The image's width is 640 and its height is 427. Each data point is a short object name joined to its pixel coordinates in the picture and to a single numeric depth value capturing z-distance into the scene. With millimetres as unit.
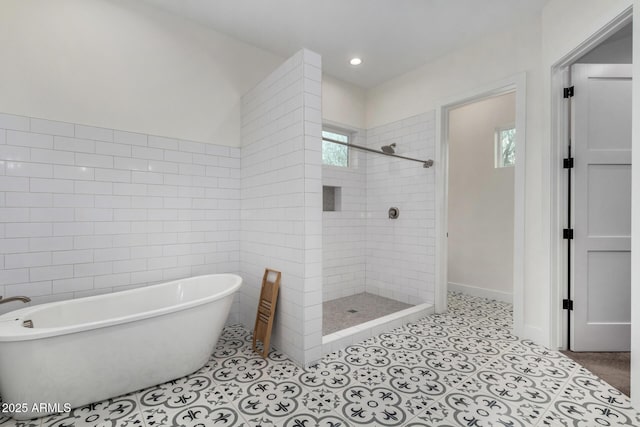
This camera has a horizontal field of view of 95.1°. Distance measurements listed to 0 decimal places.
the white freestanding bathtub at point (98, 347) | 1584
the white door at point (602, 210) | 2459
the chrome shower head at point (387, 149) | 3857
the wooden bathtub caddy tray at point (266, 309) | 2447
